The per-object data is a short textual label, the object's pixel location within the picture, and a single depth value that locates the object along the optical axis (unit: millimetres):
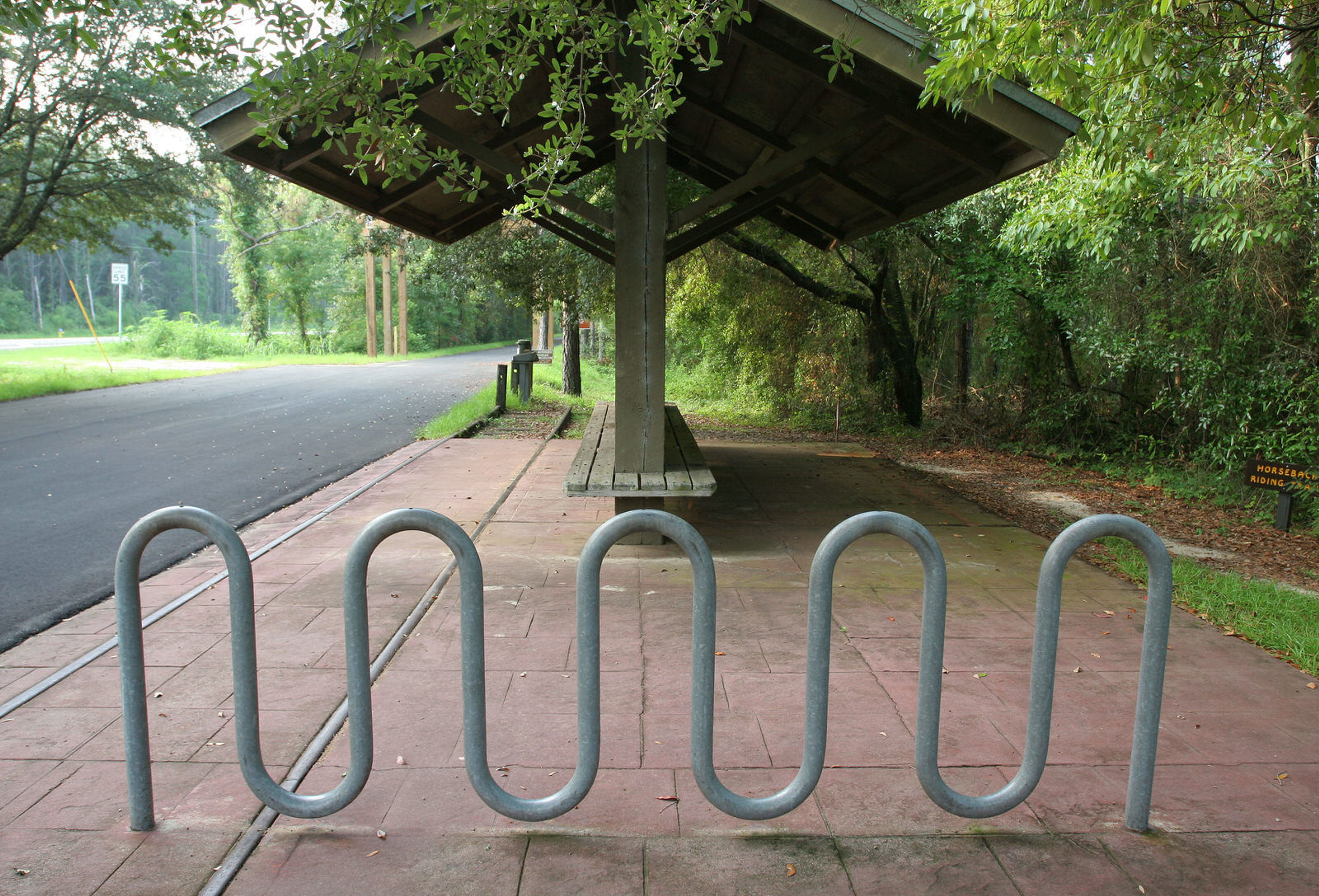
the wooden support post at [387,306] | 38531
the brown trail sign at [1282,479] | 7641
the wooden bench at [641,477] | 6094
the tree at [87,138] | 16641
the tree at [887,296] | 14508
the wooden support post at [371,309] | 38250
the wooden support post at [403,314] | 41062
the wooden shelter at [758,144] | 5344
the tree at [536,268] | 15430
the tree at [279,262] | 42406
